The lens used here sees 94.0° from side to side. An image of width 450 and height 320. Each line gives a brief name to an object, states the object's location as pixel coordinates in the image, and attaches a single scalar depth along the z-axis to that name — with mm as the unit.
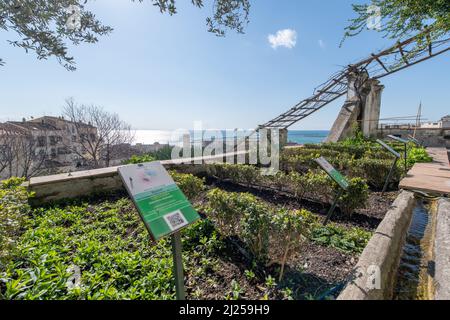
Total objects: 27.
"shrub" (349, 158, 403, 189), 5086
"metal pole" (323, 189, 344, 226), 2992
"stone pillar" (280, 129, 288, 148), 9367
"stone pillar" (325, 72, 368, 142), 11414
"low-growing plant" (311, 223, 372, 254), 2586
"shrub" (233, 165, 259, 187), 5297
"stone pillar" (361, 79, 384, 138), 11852
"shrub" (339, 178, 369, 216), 3484
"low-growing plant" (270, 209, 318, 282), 2104
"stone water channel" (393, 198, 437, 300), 1844
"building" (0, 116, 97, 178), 16125
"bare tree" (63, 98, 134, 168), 19705
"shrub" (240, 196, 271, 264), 2275
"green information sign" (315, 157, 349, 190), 2932
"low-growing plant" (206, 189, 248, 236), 2721
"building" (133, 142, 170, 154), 24712
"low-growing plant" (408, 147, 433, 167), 6166
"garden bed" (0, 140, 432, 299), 1883
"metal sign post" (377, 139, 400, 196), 3992
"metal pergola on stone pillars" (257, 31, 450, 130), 9320
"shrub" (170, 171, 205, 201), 3999
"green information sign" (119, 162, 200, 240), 1491
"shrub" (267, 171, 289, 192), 4785
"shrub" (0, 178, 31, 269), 1604
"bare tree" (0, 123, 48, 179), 15680
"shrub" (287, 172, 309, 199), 4207
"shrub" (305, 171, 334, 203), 3965
